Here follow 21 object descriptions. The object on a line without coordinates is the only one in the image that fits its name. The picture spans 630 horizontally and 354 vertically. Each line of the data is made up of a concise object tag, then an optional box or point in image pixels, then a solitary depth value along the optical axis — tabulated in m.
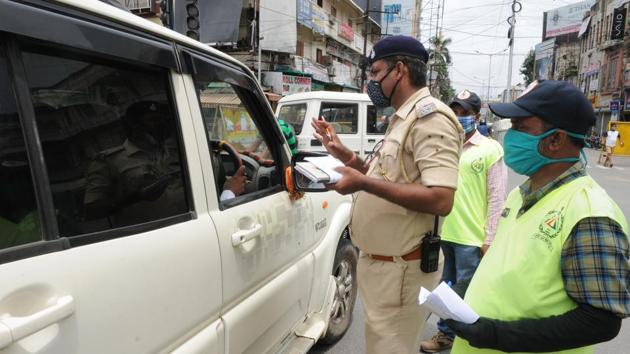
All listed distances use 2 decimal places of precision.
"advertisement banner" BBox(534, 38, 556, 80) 62.68
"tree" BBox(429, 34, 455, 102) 52.60
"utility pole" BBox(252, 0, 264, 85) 21.12
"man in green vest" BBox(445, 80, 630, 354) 1.22
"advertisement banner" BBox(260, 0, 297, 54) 22.03
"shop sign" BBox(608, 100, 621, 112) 34.09
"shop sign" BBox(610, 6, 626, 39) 33.82
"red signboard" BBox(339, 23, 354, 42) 32.34
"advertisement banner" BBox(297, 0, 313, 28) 23.83
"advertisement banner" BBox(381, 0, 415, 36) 43.34
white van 8.34
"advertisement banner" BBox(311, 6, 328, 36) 26.39
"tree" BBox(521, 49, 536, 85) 75.06
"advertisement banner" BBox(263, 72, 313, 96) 20.69
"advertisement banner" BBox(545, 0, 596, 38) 61.84
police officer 1.79
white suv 1.08
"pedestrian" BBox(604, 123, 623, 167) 17.84
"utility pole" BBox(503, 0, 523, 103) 23.36
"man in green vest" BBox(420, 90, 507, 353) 3.13
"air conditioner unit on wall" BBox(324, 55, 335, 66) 29.69
